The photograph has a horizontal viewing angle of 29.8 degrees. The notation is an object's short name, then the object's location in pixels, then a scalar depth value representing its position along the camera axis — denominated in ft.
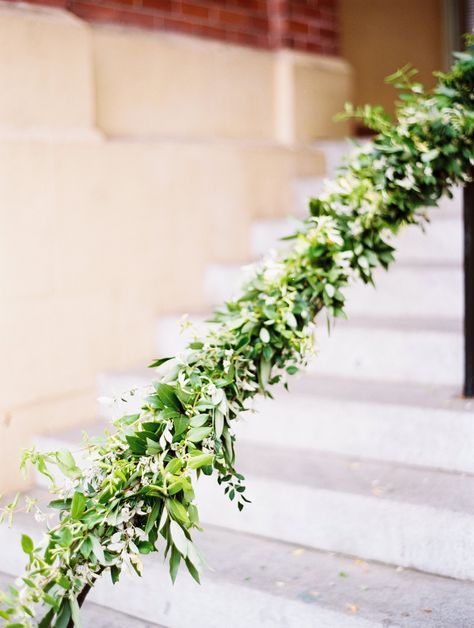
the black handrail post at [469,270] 9.62
